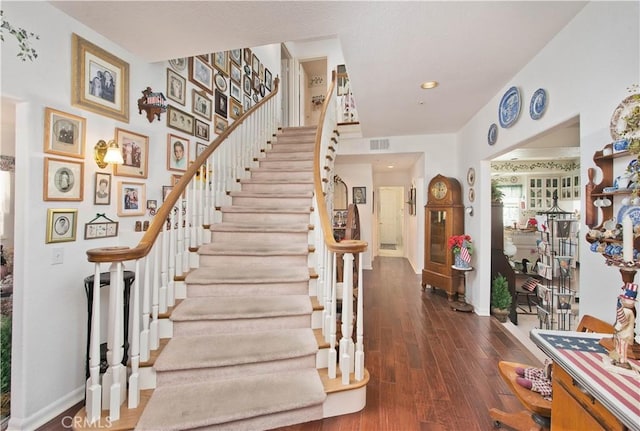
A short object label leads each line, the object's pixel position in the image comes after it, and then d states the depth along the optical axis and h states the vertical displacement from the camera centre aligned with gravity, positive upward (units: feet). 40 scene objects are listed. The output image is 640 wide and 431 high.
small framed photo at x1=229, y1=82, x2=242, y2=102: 12.81 +6.05
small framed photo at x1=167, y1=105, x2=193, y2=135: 9.11 +3.35
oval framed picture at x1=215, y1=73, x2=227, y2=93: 11.69 +5.85
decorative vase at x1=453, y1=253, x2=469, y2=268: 12.63 -2.07
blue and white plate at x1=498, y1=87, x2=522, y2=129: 8.63 +3.69
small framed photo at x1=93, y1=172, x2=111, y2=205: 6.80 +0.64
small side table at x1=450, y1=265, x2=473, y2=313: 12.25 -3.85
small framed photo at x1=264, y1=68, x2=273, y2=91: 16.89 +8.72
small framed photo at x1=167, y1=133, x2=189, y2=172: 9.07 +2.17
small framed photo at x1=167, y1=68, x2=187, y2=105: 9.07 +4.42
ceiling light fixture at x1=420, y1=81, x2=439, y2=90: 9.25 +4.59
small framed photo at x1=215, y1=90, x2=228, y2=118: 11.75 +4.93
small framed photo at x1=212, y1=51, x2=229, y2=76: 11.47 +6.71
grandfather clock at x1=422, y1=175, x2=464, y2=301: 13.78 -0.62
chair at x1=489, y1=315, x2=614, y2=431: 4.67 -3.20
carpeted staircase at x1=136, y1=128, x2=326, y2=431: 5.29 -2.97
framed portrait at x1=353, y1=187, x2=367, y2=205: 21.26 +1.73
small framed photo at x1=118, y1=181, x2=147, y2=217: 7.42 +0.48
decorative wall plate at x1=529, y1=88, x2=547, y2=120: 7.21 +3.14
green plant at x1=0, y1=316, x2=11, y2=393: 5.75 -2.95
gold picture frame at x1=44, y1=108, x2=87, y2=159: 5.81 +1.82
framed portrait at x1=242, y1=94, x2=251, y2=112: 14.22 +6.04
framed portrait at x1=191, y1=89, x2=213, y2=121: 10.31 +4.38
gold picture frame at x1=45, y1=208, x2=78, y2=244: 5.91 -0.23
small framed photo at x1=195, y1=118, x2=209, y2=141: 10.48 +3.39
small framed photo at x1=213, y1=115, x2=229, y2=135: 11.63 +4.04
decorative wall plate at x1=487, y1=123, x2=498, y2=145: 10.24 +3.25
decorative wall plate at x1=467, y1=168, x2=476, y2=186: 12.69 +2.00
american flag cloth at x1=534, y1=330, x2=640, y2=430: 2.68 -1.80
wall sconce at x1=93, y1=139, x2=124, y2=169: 6.66 +1.51
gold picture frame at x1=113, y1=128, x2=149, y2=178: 7.35 +1.75
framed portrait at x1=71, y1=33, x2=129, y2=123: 6.36 +3.38
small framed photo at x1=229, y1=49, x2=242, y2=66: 12.76 +7.69
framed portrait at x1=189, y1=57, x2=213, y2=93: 10.07 +5.52
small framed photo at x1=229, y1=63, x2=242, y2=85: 12.76 +6.92
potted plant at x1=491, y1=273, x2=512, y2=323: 11.40 -3.40
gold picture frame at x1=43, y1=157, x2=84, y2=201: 5.83 +0.77
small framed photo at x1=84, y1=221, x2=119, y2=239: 6.67 -0.38
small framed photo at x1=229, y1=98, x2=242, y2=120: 12.83 +5.20
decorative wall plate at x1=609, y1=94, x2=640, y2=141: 4.40 +1.81
